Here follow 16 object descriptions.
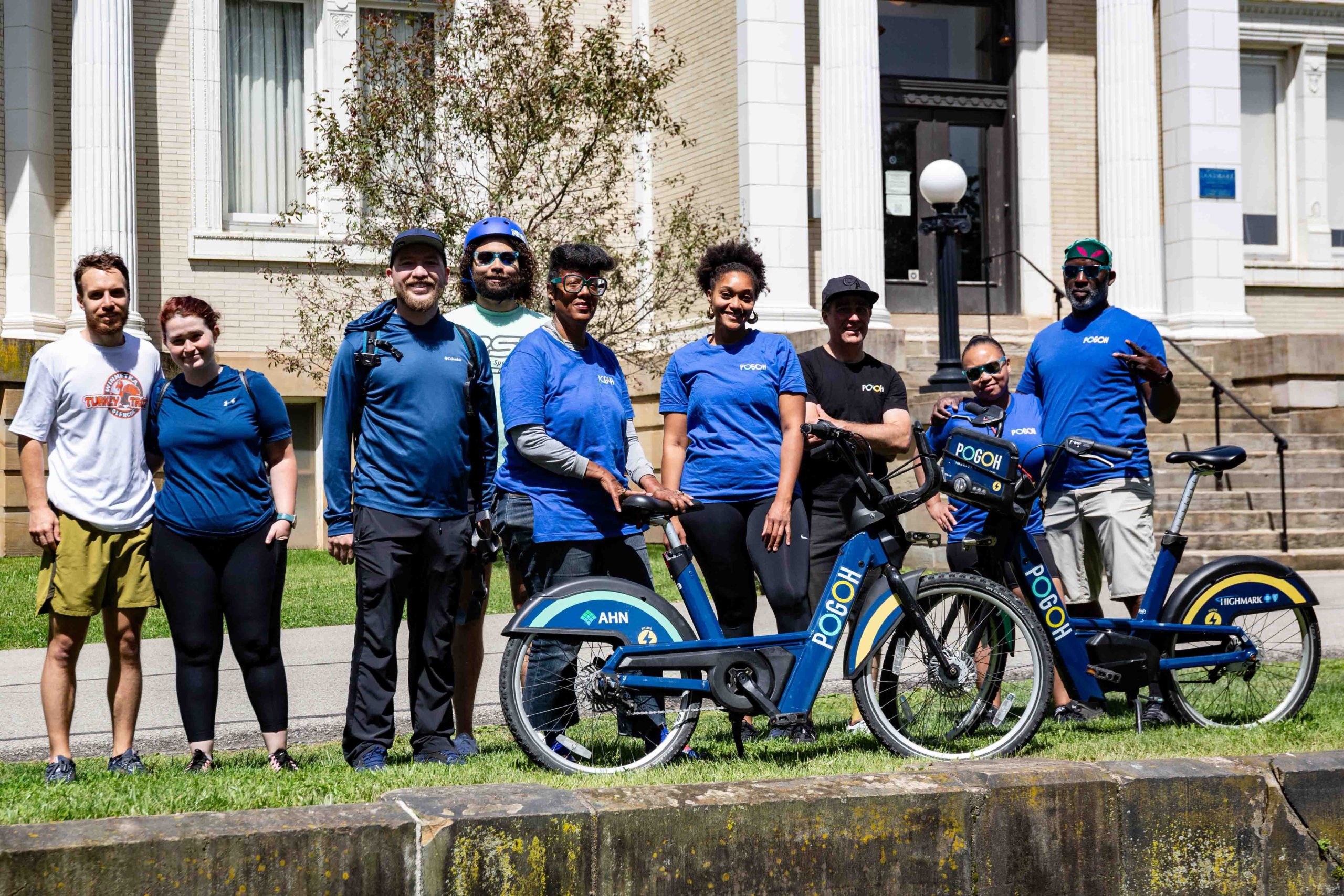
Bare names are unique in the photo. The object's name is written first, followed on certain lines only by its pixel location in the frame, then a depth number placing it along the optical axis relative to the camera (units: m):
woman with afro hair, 6.25
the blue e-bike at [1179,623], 6.04
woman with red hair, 5.81
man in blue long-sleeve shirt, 5.78
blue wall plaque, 19.34
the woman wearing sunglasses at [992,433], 6.77
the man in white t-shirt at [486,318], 6.19
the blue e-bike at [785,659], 5.57
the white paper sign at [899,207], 19.86
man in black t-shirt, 6.59
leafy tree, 15.34
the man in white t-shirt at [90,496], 5.79
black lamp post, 14.81
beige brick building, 17.73
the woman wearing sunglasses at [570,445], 5.82
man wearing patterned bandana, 6.78
